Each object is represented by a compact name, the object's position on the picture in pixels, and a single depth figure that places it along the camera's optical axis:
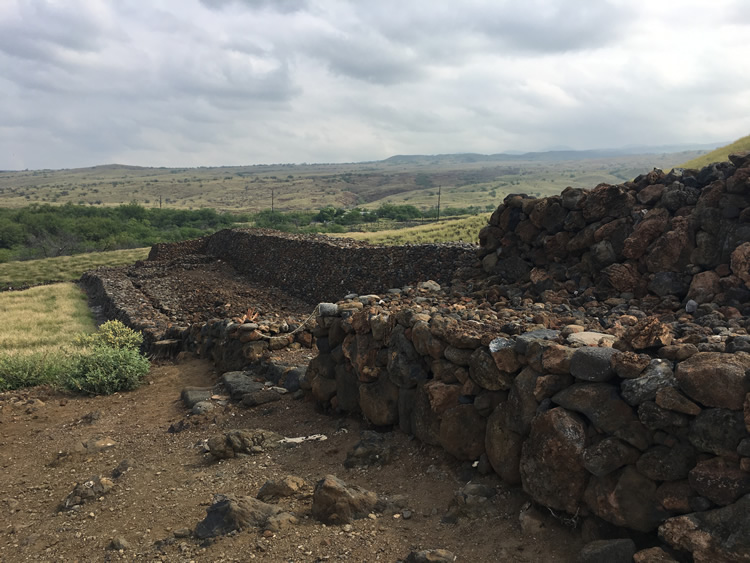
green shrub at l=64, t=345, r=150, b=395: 9.64
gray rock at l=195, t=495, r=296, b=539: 4.74
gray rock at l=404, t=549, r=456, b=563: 4.09
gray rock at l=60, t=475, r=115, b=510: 5.75
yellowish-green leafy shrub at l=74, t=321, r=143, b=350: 12.35
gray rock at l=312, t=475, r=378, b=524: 4.77
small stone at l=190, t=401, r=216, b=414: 8.20
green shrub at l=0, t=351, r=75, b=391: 10.34
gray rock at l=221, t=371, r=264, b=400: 8.59
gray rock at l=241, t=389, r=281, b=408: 8.22
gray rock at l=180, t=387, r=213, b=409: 8.68
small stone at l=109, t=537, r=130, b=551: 4.80
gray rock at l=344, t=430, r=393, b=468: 5.98
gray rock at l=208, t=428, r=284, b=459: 6.50
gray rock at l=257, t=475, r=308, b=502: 5.39
